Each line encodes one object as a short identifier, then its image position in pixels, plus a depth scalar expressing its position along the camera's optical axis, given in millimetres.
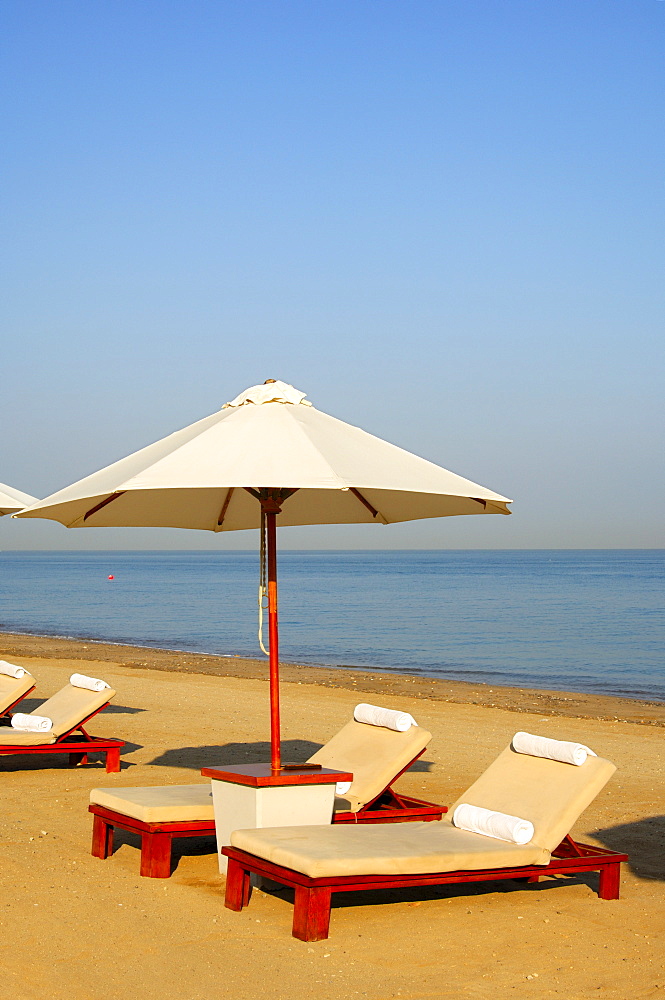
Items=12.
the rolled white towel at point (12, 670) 9336
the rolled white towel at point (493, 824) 4629
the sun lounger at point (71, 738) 7734
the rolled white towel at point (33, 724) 7906
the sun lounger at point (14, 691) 9078
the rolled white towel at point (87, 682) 8141
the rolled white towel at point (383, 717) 6184
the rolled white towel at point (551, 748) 4941
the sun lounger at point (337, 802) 5027
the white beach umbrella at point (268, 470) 4461
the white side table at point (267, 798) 4766
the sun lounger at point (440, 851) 4055
